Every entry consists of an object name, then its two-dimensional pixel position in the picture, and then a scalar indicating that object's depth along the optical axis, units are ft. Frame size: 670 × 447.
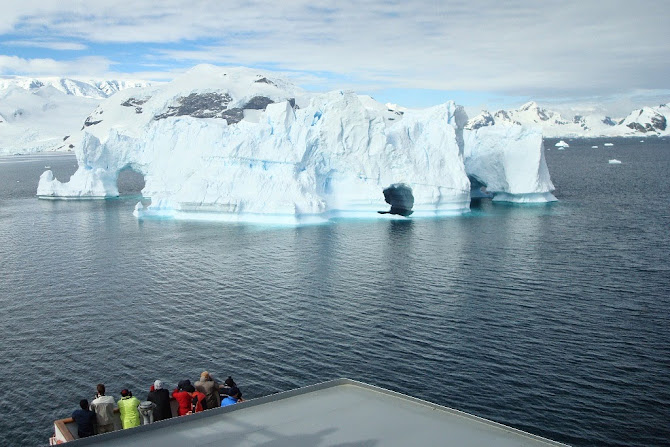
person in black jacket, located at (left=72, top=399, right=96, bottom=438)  38.19
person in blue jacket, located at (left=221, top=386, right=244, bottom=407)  39.45
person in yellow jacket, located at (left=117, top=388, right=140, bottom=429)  38.68
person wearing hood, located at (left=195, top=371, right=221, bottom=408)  40.91
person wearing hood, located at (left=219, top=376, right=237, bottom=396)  42.54
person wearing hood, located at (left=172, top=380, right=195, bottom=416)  40.32
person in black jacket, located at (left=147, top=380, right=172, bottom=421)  38.86
